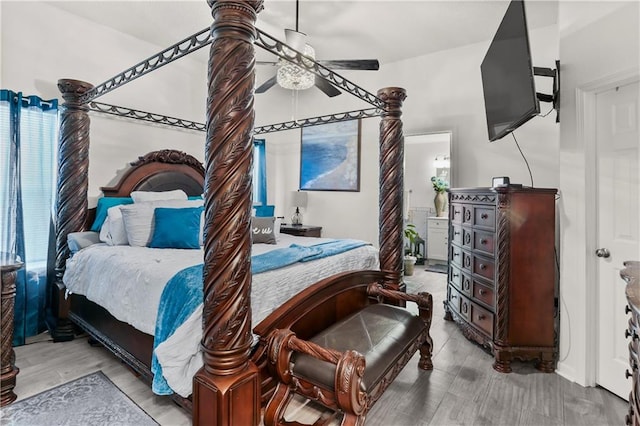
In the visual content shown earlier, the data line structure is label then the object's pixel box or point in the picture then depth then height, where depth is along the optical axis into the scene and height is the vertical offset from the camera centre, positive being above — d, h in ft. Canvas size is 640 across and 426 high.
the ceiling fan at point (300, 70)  9.15 +4.35
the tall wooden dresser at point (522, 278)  7.89 -1.66
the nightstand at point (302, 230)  15.51 -0.89
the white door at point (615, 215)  6.70 -0.05
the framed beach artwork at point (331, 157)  15.69 +2.79
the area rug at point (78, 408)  5.82 -3.80
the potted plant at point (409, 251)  17.01 -2.25
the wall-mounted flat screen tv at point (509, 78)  7.02 +3.43
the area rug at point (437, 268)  18.03 -3.26
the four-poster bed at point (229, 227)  4.44 -0.22
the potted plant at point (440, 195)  19.40 +1.06
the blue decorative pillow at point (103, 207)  9.95 +0.15
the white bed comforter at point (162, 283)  5.06 -1.51
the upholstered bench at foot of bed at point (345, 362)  4.47 -2.41
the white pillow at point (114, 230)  9.17 -0.53
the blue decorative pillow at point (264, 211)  13.58 +0.04
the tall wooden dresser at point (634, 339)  2.99 -1.26
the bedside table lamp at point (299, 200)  16.39 +0.62
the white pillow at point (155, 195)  10.77 +0.57
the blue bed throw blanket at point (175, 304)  5.28 -1.55
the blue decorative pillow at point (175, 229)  8.79 -0.48
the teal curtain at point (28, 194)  8.91 +0.53
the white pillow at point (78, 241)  9.07 -0.84
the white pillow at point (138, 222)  9.01 -0.29
